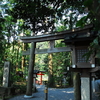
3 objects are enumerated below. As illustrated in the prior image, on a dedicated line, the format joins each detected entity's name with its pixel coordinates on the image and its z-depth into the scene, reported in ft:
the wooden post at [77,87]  23.53
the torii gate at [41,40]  23.93
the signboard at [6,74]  35.88
